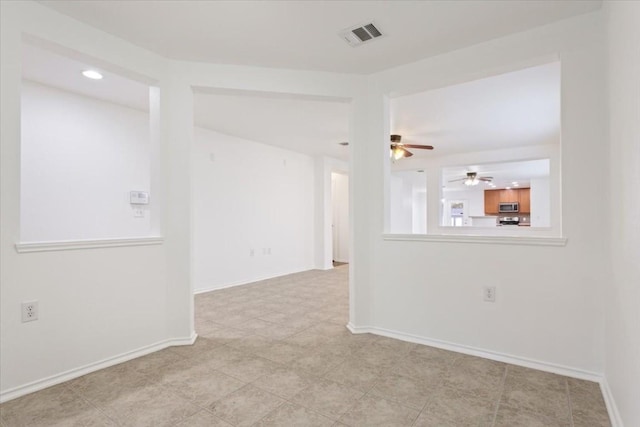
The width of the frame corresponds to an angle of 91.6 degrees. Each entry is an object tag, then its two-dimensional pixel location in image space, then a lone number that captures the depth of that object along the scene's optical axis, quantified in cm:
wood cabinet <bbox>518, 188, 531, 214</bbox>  1250
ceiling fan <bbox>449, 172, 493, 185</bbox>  833
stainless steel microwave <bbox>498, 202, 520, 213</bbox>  1233
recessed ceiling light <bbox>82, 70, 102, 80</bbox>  297
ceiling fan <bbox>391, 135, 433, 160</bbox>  505
